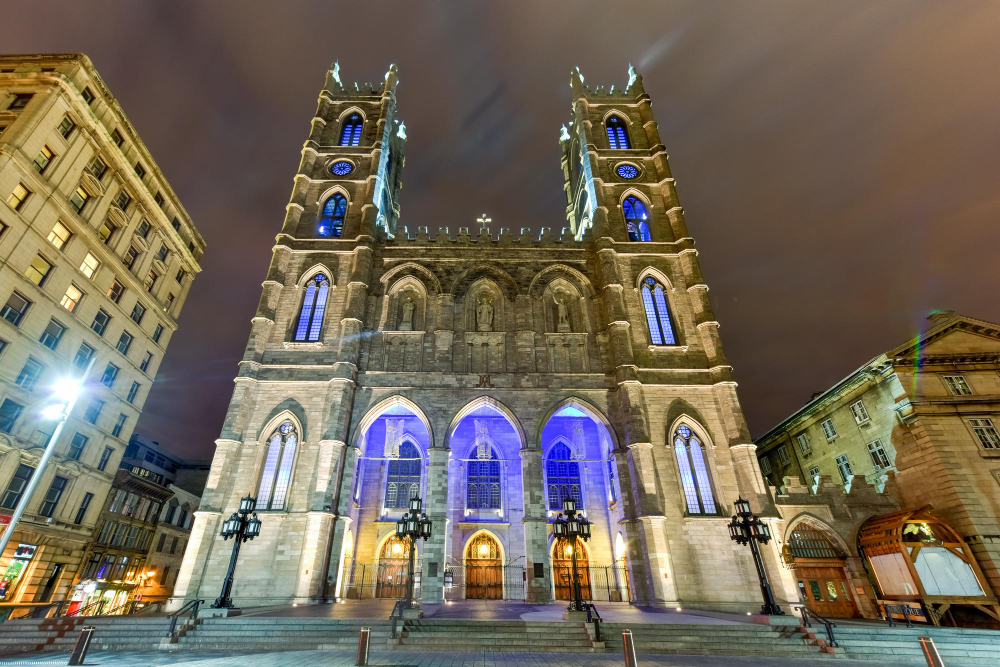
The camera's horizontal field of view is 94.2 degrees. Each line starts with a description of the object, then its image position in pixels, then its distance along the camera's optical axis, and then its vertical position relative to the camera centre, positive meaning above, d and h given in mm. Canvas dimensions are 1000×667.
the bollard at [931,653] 9484 -1264
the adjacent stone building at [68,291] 22188 +15200
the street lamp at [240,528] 16172 +2223
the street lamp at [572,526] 16953 +2164
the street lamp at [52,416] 10684 +3867
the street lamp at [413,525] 16281 +2156
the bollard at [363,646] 10375 -1003
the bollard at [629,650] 9655 -1103
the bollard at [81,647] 10852 -926
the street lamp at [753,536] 15750 +1616
